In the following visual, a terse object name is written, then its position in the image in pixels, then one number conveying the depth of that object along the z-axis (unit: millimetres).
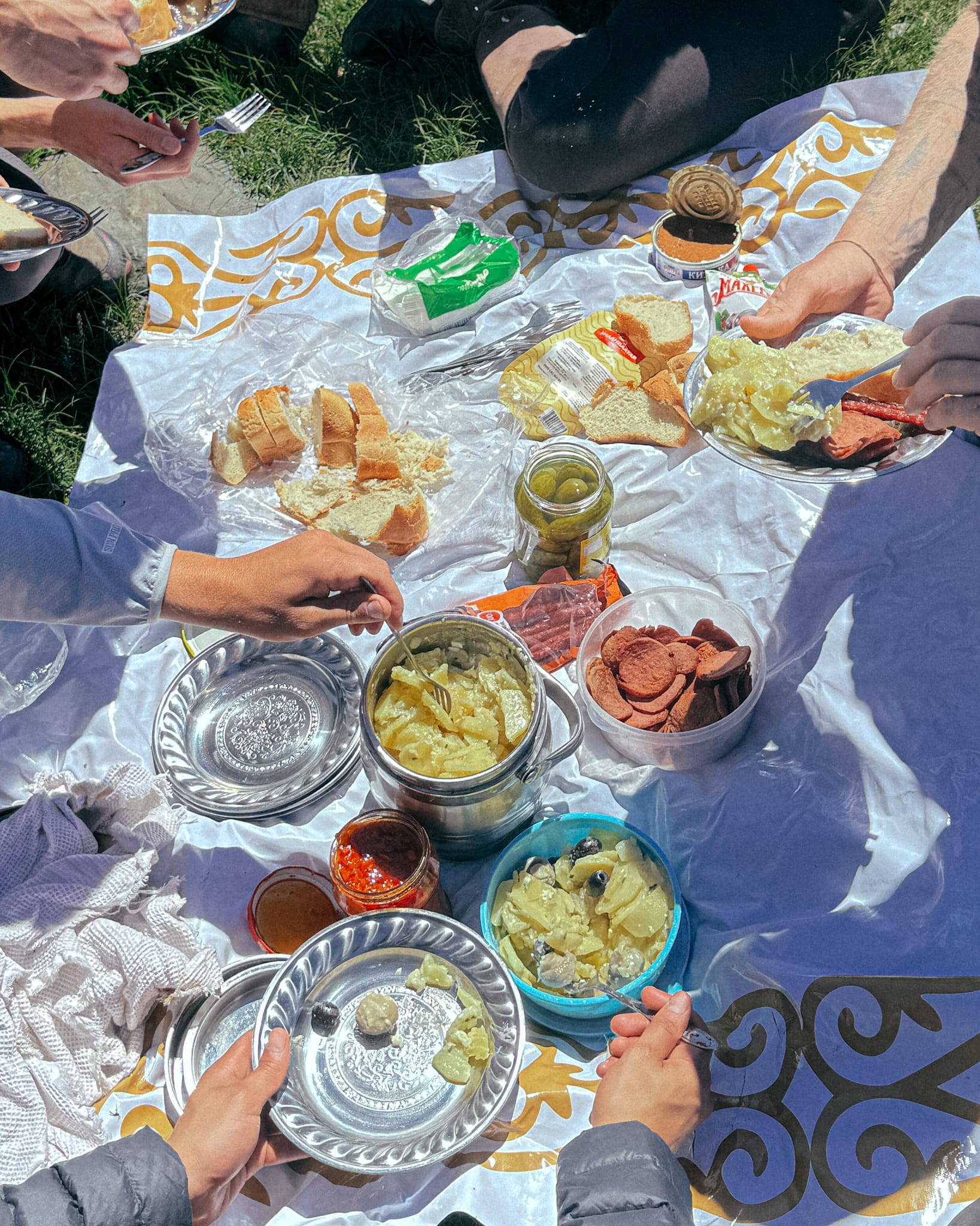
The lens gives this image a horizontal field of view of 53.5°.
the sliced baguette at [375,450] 2322
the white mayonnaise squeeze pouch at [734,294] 2307
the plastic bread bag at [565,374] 2443
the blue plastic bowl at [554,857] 1626
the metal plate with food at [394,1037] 1533
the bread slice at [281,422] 2408
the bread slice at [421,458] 2383
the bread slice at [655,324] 2430
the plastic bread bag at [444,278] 2654
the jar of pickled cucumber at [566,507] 2008
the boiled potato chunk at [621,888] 1658
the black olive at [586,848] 1719
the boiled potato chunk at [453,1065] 1580
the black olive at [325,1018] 1632
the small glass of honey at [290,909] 1802
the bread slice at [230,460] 2432
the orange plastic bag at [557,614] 2072
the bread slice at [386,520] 2256
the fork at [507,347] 2578
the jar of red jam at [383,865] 1662
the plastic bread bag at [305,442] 2354
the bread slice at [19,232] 2135
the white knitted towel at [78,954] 1574
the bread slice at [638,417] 2340
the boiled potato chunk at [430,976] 1657
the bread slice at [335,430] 2375
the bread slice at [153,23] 2395
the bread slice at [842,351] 1884
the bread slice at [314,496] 2363
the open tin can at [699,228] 2607
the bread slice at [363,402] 2395
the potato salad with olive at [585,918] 1639
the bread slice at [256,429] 2410
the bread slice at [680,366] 2391
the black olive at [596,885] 1686
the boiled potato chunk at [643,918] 1650
